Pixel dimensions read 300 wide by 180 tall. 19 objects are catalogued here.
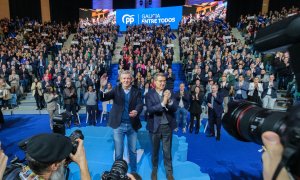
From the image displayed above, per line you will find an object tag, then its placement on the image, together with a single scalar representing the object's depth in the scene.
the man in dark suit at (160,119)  2.65
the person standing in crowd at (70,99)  5.13
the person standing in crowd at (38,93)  5.80
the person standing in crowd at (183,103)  4.66
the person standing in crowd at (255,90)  5.02
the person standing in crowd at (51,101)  4.73
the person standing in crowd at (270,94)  5.16
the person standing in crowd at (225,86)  4.88
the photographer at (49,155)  0.96
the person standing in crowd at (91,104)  5.06
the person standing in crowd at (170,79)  5.78
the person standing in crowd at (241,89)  5.23
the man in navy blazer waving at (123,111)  2.69
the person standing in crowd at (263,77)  5.57
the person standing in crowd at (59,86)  5.87
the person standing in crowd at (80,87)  6.02
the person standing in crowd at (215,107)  4.25
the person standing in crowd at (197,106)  4.59
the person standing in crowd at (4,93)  5.71
